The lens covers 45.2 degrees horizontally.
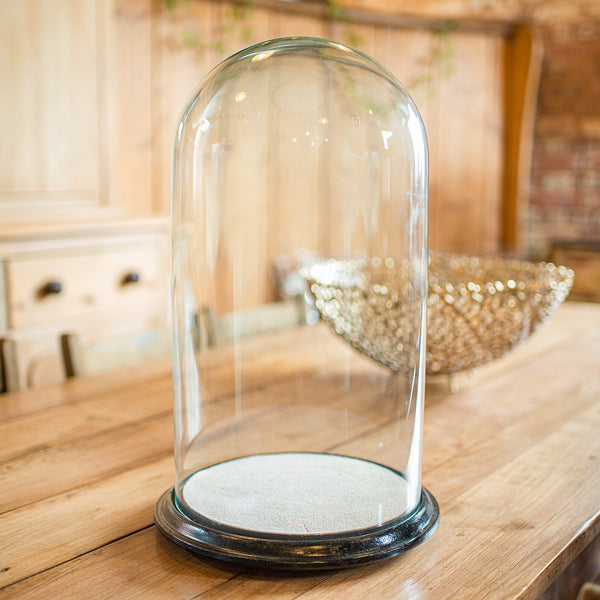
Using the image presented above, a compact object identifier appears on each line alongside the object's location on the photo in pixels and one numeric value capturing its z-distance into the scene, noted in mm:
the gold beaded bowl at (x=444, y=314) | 1005
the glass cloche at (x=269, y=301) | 596
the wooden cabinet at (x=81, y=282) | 1892
